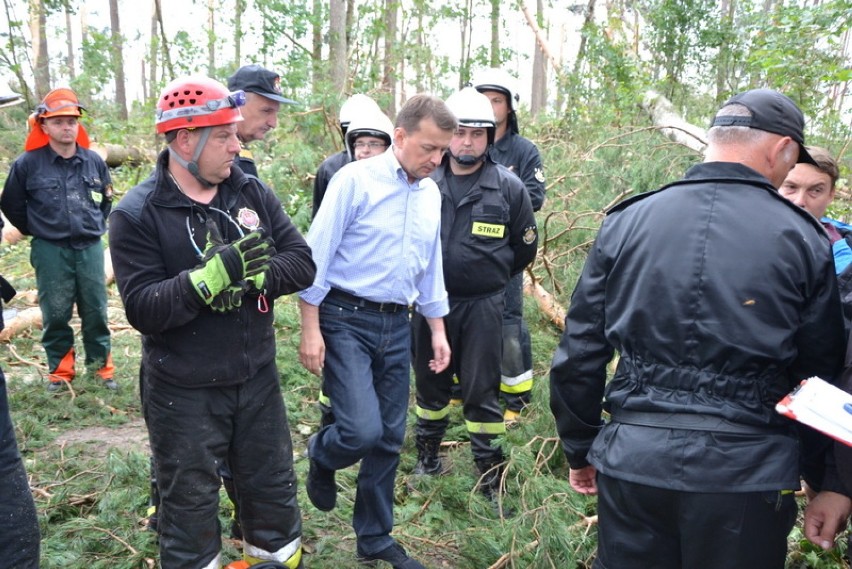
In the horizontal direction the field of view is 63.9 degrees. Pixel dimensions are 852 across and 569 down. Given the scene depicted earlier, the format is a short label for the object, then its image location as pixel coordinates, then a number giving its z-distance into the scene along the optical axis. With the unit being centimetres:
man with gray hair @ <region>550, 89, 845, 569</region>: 199
